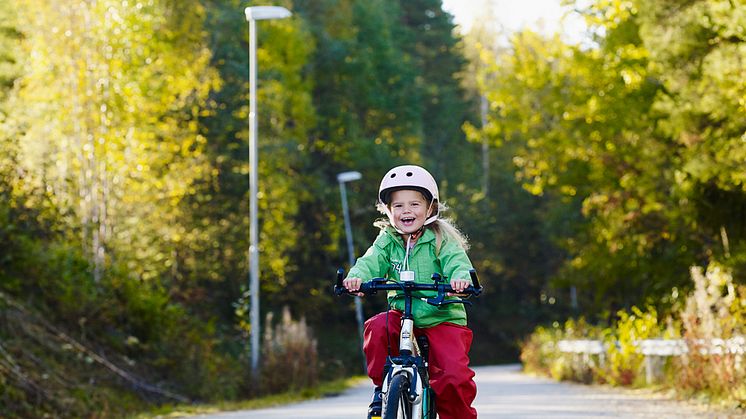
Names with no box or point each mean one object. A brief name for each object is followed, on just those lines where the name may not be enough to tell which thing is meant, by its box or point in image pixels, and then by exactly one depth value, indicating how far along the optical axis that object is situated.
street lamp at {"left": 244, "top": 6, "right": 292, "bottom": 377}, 22.48
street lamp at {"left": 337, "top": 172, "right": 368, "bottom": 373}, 41.91
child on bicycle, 6.95
